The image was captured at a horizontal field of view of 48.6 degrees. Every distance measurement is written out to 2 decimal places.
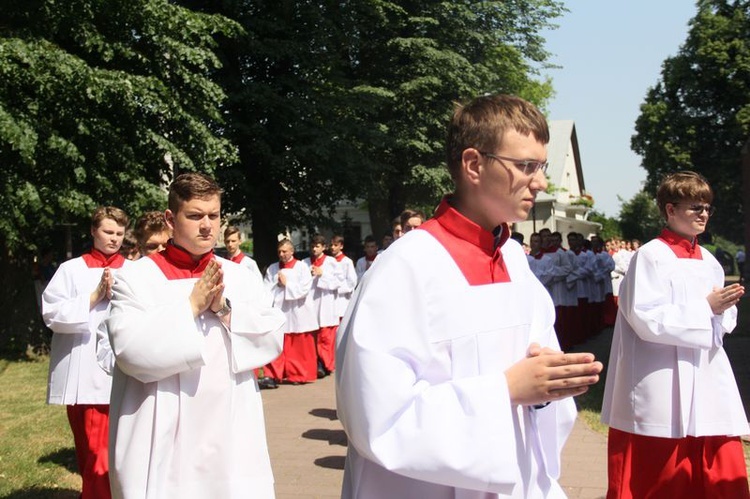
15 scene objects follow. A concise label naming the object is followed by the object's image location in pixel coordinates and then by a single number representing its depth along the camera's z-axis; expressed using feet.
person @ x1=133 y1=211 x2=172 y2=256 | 18.53
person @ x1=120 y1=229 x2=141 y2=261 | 21.53
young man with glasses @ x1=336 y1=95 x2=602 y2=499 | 7.80
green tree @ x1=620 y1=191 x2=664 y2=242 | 205.46
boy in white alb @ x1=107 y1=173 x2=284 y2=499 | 12.65
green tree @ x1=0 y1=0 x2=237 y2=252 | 39.75
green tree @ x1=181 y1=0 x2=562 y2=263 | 69.67
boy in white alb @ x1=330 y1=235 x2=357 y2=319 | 46.42
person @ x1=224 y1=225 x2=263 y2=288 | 33.73
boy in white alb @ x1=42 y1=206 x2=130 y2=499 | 19.26
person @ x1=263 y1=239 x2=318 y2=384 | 41.29
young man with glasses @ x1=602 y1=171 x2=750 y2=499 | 16.39
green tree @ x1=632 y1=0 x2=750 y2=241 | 128.88
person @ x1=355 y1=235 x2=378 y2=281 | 48.24
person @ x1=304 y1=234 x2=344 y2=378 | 44.42
